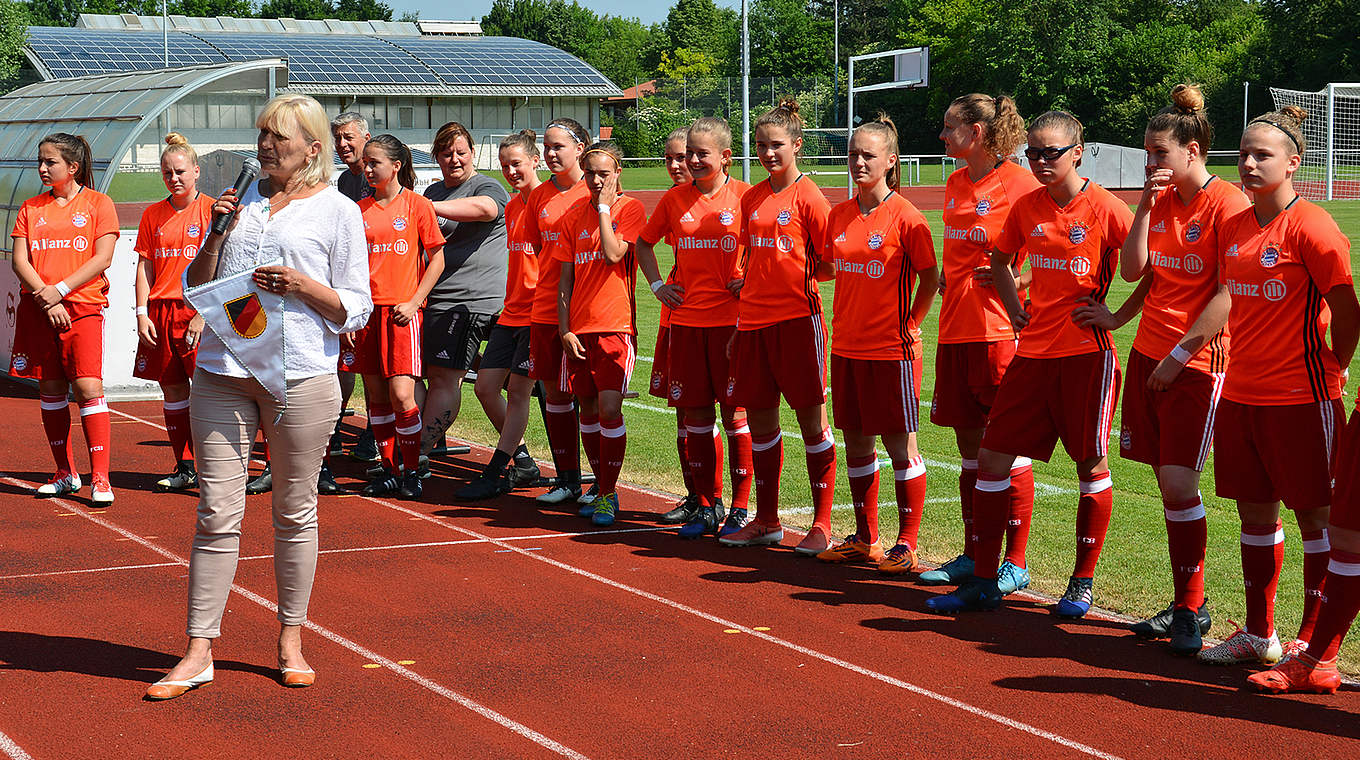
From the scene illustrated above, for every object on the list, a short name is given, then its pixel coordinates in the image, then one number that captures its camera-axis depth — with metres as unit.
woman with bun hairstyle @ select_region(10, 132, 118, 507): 8.03
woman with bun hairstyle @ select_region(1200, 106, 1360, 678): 4.90
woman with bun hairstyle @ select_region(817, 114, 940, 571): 6.41
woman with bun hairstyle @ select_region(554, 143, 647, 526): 7.48
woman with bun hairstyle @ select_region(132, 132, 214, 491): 8.17
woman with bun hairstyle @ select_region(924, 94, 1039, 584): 6.24
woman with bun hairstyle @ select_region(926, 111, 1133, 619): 5.72
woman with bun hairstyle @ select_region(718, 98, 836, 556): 6.81
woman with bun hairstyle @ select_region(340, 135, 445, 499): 8.09
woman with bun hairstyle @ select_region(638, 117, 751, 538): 7.12
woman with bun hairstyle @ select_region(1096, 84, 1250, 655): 5.28
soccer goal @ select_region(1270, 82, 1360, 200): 37.59
